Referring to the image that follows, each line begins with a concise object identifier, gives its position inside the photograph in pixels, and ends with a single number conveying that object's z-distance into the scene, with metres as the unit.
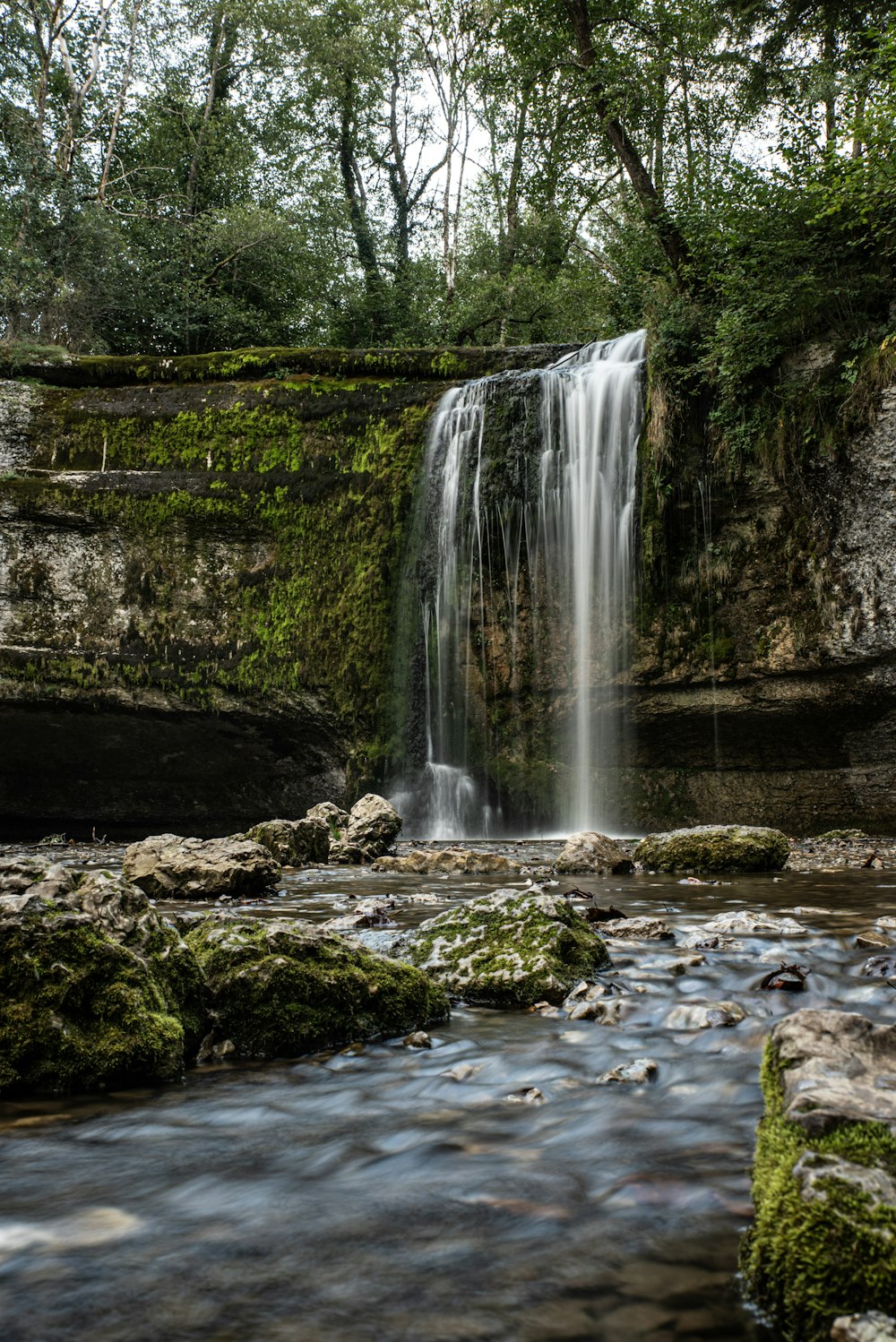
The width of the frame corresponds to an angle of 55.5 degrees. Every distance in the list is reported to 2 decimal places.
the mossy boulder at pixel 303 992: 3.06
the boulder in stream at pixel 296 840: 8.66
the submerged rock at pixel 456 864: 7.95
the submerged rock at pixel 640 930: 4.41
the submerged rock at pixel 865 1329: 1.25
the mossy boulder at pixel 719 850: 7.37
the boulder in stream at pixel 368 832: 9.24
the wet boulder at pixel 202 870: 6.28
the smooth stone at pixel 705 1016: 3.04
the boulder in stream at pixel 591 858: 7.64
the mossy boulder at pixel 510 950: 3.56
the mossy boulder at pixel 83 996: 2.65
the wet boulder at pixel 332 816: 10.77
